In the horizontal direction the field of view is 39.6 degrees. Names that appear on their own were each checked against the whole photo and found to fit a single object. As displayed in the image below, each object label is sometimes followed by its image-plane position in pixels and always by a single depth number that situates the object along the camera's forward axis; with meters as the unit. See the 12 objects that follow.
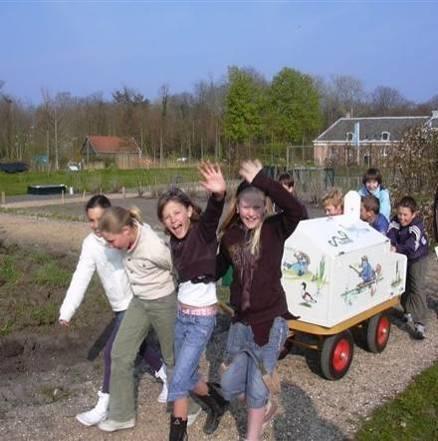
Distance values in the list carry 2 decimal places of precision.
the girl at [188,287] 3.42
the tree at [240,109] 43.78
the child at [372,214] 6.20
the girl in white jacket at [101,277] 4.03
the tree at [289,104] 47.66
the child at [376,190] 6.91
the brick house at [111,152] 46.94
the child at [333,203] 5.74
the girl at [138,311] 3.73
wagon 4.54
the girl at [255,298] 3.32
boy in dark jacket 6.02
